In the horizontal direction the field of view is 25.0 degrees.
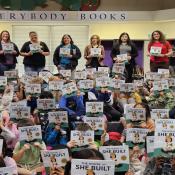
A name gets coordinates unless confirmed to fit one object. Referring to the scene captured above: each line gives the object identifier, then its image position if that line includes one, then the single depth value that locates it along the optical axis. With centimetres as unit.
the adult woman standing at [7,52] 795
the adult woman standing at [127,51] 825
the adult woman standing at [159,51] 798
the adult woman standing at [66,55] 815
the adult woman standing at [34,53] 797
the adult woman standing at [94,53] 818
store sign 954
